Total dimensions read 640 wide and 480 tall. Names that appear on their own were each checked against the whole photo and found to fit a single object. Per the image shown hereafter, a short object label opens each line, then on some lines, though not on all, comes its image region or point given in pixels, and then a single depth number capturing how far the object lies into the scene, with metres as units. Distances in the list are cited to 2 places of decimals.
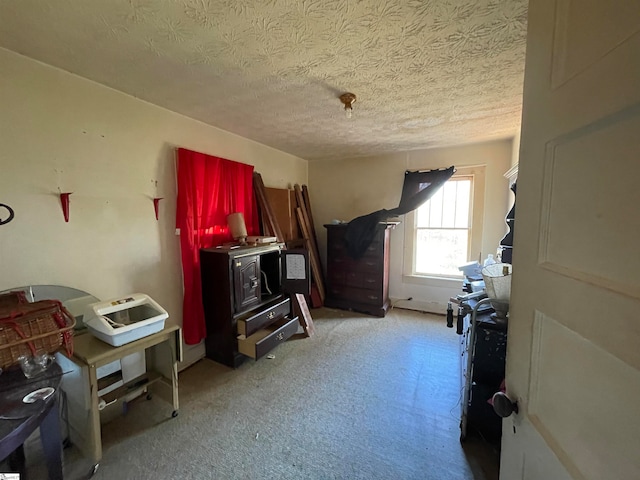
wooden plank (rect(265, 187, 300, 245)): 3.70
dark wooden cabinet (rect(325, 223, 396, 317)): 3.76
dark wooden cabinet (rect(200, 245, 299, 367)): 2.48
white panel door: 0.45
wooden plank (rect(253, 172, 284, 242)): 3.37
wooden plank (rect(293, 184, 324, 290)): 4.24
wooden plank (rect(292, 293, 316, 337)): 3.20
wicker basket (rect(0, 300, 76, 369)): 1.22
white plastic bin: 1.62
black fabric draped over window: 3.69
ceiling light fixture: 2.03
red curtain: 2.46
